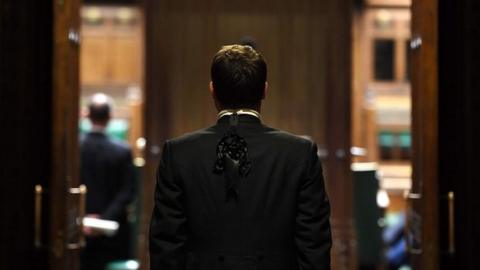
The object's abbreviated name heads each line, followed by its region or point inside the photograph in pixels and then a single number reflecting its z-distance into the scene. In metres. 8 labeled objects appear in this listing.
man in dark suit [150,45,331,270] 4.75
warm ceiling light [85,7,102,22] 18.15
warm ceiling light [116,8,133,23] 18.13
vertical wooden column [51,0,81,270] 6.88
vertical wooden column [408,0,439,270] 6.71
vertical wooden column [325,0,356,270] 10.82
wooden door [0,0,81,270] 6.90
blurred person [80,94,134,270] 10.20
